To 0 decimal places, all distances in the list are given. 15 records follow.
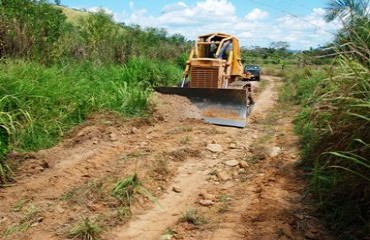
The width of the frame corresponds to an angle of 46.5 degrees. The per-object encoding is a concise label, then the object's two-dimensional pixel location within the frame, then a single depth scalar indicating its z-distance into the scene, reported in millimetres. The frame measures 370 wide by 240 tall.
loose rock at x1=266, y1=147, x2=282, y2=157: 7238
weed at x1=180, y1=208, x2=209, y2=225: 4528
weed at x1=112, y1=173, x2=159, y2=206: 5054
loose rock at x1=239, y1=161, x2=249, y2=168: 6621
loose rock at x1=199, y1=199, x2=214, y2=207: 5113
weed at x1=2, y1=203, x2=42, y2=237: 4249
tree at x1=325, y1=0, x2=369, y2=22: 4968
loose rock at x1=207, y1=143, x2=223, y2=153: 7477
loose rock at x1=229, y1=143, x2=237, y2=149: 7773
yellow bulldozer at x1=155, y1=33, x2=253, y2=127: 10141
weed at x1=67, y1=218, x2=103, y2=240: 4094
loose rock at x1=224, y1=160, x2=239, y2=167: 6707
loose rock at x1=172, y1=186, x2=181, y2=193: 5592
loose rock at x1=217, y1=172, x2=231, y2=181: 6121
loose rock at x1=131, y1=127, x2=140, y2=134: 8398
